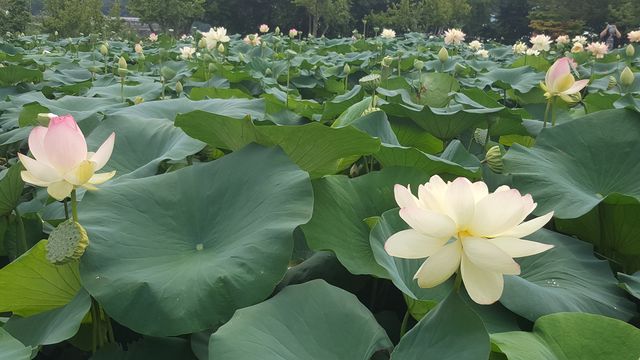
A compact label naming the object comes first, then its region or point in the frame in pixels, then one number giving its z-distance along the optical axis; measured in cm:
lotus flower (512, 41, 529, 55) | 460
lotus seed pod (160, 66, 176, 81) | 196
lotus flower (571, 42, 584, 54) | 388
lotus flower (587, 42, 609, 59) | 364
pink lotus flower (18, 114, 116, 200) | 72
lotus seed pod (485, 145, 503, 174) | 109
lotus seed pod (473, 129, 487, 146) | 144
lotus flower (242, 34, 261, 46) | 411
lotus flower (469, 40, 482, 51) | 561
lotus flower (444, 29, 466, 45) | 478
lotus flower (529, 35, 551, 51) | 424
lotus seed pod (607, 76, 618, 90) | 223
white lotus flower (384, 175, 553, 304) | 54
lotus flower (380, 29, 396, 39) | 619
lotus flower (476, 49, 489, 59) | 476
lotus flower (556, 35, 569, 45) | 455
